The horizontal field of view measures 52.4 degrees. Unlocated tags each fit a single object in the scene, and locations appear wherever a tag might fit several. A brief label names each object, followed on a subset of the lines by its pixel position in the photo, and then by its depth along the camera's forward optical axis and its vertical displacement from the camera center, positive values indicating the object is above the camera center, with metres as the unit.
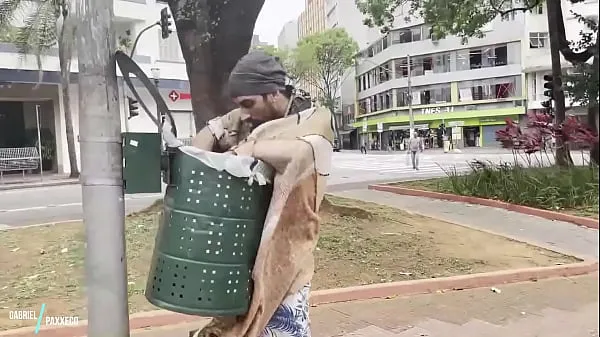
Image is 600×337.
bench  10.12 -0.05
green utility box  1.93 -0.03
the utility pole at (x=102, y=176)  1.99 -0.08
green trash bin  1.75 -0.27
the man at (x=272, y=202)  1.83 -0.18
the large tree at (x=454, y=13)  10.13 +2.20
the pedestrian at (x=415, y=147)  16.28 -0.27
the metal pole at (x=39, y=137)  11.08 +0.34
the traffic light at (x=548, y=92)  7.87 +0.52
